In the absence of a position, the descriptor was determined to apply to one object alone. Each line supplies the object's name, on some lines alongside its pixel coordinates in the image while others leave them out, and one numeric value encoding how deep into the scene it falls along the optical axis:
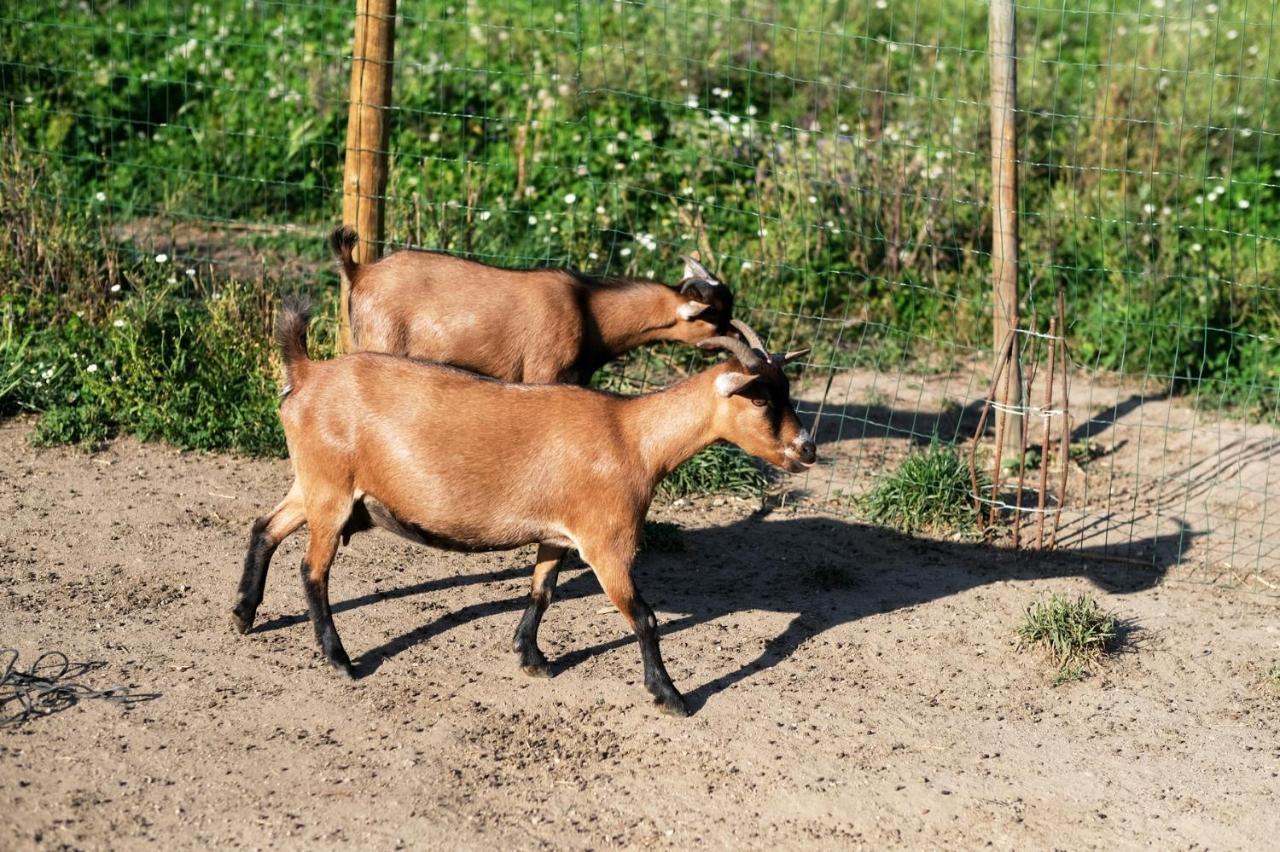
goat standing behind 6.87
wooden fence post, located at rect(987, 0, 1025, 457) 7.22
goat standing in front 5.55
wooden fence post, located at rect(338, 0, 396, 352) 7.63
